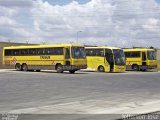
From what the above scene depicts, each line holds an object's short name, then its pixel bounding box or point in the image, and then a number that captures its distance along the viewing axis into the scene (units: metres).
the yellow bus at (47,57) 40.94
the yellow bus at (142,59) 52.16
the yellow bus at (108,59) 45.56
